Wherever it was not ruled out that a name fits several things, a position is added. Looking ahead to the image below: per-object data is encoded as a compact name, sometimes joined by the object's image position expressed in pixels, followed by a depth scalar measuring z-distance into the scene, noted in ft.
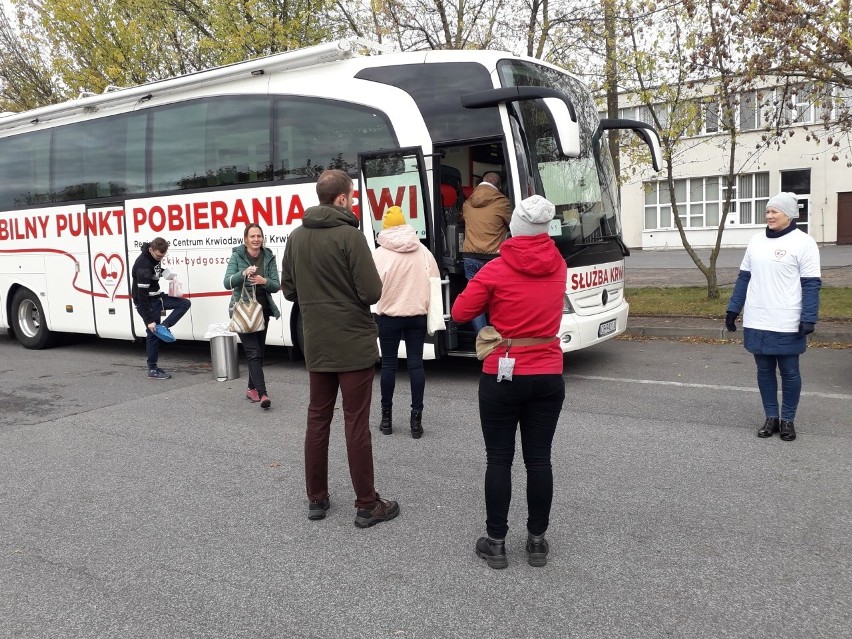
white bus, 25.88
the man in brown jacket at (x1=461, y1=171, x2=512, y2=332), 25.73
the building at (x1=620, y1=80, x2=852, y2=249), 110.63
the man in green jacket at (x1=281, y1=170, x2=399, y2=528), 13.70
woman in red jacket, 11.73
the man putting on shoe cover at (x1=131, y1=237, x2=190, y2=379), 29.71
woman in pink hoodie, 20.12
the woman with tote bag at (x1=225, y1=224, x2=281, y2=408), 24.27
